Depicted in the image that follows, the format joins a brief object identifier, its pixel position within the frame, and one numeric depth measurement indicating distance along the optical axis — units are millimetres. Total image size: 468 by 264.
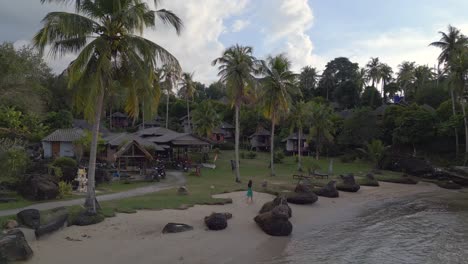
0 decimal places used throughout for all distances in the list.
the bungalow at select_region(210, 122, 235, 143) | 62694
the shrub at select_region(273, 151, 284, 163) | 47719
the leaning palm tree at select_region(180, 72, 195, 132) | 60288
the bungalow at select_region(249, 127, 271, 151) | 62000
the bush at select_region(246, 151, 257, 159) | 51331
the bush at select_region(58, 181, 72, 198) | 19597
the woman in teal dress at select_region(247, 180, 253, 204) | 20816
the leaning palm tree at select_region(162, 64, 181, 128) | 55972
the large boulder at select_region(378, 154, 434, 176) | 39938
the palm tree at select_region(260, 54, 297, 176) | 31969
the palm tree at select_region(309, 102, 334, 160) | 47969
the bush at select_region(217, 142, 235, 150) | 60094
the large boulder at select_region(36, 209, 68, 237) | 12562
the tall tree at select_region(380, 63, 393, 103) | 73419
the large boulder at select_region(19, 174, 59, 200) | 18891
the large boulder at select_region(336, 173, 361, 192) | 27859
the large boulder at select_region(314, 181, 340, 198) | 25266
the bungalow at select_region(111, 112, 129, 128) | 78000
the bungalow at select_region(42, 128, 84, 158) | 37750
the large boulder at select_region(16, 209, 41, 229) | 13336
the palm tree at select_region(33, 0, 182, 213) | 14297
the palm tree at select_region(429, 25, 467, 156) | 48094
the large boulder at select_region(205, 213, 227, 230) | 15070
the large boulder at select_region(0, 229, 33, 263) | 10133
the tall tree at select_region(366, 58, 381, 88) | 72688
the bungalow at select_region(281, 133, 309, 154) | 59031
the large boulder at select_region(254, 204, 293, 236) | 15422
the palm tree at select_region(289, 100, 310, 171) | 44234
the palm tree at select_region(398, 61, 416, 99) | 73338
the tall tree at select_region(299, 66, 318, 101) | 85675
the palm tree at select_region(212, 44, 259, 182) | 27250
